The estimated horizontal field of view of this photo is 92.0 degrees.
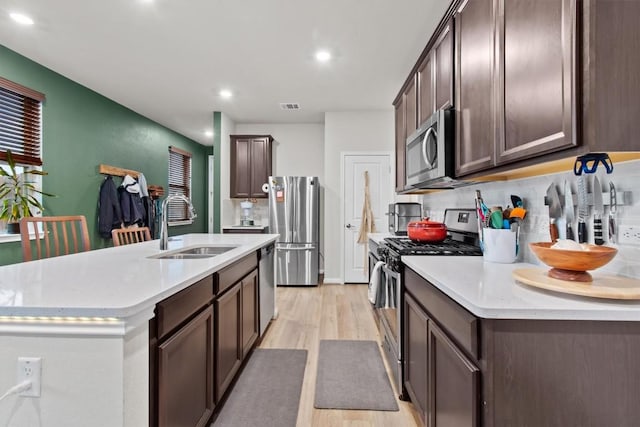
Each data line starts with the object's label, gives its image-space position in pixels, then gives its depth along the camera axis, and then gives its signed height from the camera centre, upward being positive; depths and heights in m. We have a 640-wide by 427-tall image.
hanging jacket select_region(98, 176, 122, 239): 4.16 +0.10
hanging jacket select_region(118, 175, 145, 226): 4.47 +0.20
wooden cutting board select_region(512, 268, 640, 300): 0.87 -0.22
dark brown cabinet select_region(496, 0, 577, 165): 0.97 +0.50
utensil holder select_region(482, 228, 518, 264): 1.54 -0.15
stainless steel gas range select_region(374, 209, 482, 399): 1.83 -0.29
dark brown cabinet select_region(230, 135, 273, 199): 5.14 +0.86
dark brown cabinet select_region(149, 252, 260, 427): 1.07 -0.59
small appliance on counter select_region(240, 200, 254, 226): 5.18 +0.03
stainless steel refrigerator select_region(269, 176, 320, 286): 4.70 -0.17
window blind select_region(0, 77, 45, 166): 3.00 +0.94
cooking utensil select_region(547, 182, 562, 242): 1.39 +0.03
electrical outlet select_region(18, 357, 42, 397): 0.88 -0.45
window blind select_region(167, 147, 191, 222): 6.11 +0.73
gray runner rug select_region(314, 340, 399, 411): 1.87 -1.13
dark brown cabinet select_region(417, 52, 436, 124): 2.18 +0.94
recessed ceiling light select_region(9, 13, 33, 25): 2.47 +1.59
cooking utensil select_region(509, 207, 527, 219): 1.54 +0.01
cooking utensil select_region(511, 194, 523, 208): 1.64 +0.08
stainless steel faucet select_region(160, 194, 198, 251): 2.03 -0.09
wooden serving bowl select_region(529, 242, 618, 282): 0.97 -0.14
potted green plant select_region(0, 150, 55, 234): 2.83 +0.18
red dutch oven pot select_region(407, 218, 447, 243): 2.18 -0.12
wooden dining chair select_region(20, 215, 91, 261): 1.84 -0.12
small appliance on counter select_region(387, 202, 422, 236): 3.37 +0.01
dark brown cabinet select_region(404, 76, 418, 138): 2.55 +0.95
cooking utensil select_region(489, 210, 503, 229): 1.62 -0.02
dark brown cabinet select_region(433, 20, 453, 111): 1.87 +0.94
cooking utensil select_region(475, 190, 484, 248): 1.70 +0.02
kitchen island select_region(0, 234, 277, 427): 0.87 -0.40
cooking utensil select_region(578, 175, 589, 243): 1.24 +0.03
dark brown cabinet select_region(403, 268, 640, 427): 0.84 -0.44
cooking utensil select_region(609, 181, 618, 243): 1.14 +0.02
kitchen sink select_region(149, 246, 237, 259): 2.12 -0.28
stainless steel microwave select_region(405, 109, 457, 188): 1.86 +0.41
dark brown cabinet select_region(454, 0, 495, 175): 1.44 +0.66
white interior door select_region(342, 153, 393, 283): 4.82 +0.27
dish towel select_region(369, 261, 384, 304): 2.15 -0.48
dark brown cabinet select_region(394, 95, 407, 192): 2.95 +0.73
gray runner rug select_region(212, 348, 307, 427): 1.72 -1.13
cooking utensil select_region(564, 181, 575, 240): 1.32 +0.03
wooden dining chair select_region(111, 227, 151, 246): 2.44 -0.19
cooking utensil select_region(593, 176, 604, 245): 1.19 +0.02
